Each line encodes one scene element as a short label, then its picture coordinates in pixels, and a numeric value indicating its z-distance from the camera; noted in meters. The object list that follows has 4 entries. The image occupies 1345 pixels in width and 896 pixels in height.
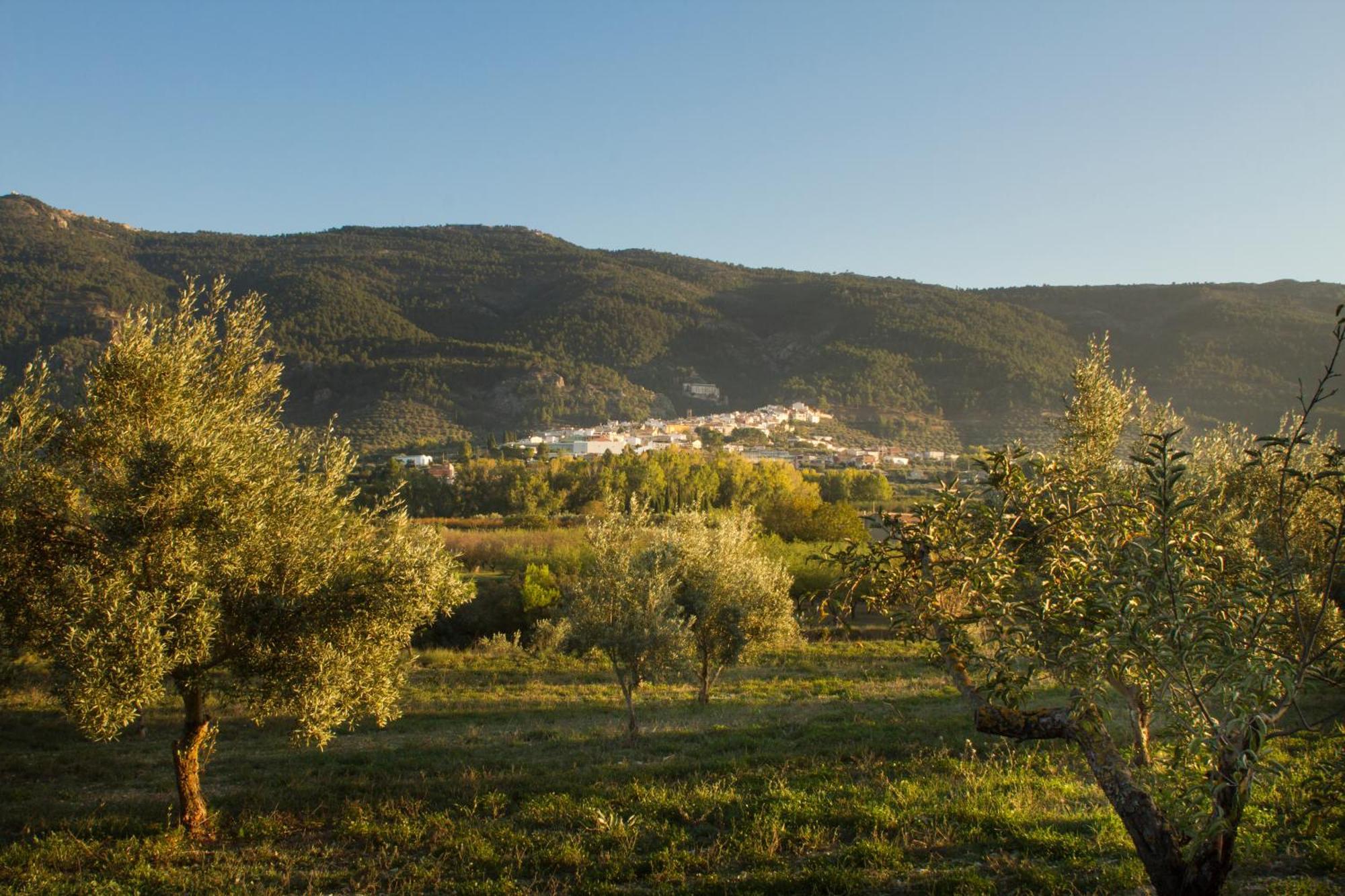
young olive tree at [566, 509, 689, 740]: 16.77
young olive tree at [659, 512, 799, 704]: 21.58
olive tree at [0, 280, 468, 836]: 8.59
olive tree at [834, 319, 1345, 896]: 4.71
